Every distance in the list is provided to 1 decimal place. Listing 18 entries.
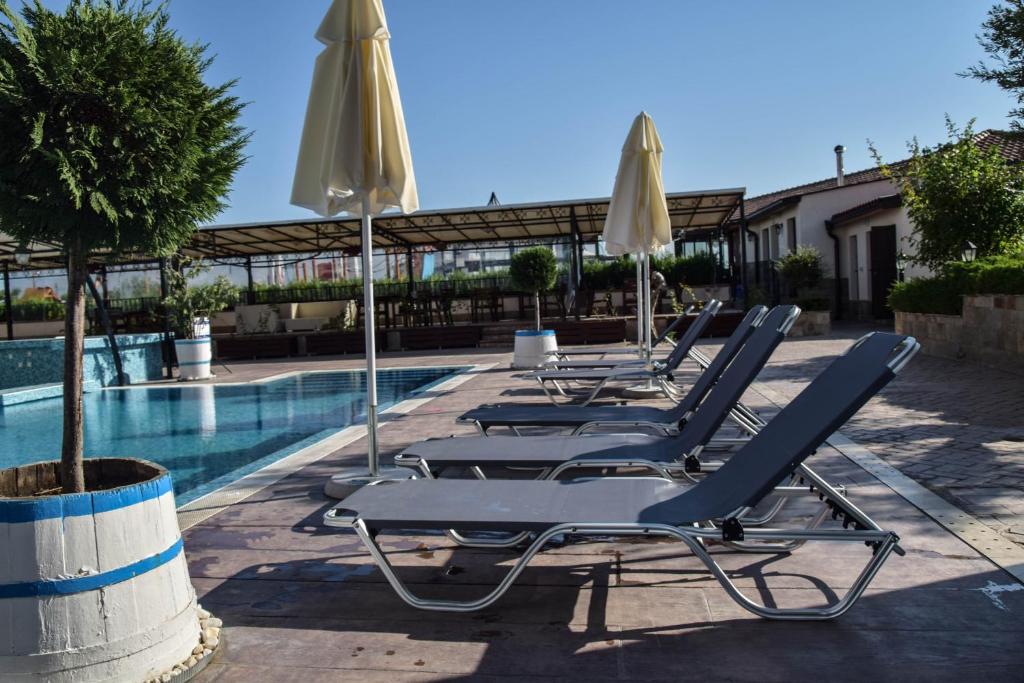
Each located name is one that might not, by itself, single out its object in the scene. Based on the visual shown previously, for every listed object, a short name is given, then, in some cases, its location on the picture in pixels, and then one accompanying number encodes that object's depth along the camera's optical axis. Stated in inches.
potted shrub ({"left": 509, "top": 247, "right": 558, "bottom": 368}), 603.8
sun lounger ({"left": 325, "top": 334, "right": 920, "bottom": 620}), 98.8
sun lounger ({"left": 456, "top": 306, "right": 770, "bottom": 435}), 190.7
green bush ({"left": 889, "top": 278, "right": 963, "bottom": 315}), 430.5
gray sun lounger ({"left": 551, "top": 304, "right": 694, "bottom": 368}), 369.1
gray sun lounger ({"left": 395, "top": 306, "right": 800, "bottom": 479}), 145.0
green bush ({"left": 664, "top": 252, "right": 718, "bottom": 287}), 924.6
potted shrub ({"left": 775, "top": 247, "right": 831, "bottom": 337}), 676.7
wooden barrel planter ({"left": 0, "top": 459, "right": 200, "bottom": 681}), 82.4
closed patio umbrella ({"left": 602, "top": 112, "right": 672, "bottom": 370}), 319.9
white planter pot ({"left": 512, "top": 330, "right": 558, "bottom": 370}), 470.9
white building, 764.6
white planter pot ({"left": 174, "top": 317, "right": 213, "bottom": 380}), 550.6
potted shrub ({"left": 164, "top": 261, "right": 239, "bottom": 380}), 553.6
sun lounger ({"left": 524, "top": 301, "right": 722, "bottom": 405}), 270.4
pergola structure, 687.7
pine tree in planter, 83.4
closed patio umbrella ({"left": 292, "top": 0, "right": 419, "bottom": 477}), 165.0
